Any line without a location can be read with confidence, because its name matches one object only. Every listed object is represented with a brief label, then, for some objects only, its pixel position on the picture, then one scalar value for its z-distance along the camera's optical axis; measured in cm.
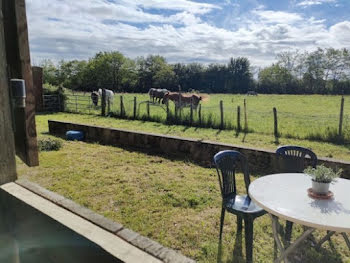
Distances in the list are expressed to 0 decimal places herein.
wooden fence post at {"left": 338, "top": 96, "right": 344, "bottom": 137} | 632
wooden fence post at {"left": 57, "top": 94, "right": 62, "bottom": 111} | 1462
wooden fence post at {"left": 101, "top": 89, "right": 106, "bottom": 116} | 1183
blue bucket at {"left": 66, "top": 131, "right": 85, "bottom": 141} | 699
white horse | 1235
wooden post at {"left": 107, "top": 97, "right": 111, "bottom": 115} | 1176
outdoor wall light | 99
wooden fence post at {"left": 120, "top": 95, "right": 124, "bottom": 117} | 1118
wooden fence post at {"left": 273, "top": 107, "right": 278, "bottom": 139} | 720
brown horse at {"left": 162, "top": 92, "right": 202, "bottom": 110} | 1149
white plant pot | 186
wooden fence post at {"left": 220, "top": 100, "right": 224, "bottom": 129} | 816
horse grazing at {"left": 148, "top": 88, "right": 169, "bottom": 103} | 1788
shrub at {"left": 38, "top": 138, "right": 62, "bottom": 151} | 587
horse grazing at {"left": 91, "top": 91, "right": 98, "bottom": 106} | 1520
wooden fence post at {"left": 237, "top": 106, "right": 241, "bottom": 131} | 776
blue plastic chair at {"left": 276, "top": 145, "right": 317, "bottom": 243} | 288
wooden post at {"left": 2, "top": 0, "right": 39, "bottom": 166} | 95
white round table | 160
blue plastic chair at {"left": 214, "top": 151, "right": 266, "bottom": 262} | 221
